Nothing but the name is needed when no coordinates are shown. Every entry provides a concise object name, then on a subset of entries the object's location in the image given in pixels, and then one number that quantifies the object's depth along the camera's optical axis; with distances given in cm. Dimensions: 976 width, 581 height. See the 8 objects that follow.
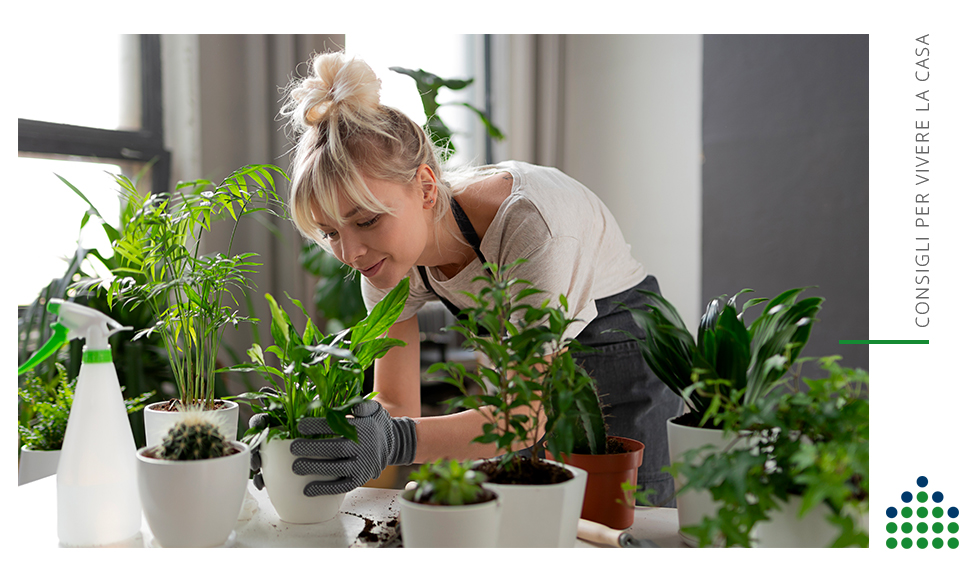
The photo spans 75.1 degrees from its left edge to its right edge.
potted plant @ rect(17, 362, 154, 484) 105
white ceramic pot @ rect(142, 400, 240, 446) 78
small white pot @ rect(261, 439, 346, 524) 69
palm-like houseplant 84
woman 85
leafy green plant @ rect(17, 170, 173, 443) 140
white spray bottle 63
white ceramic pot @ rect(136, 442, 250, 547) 59
